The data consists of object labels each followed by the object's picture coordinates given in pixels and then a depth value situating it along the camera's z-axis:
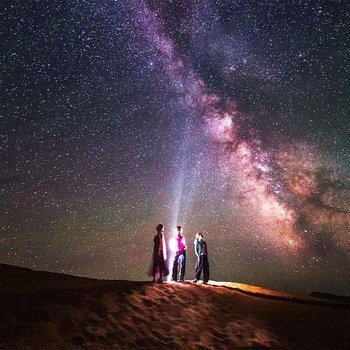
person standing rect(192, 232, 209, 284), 14.74
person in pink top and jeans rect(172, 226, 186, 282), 14.23
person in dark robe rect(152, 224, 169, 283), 13.20
